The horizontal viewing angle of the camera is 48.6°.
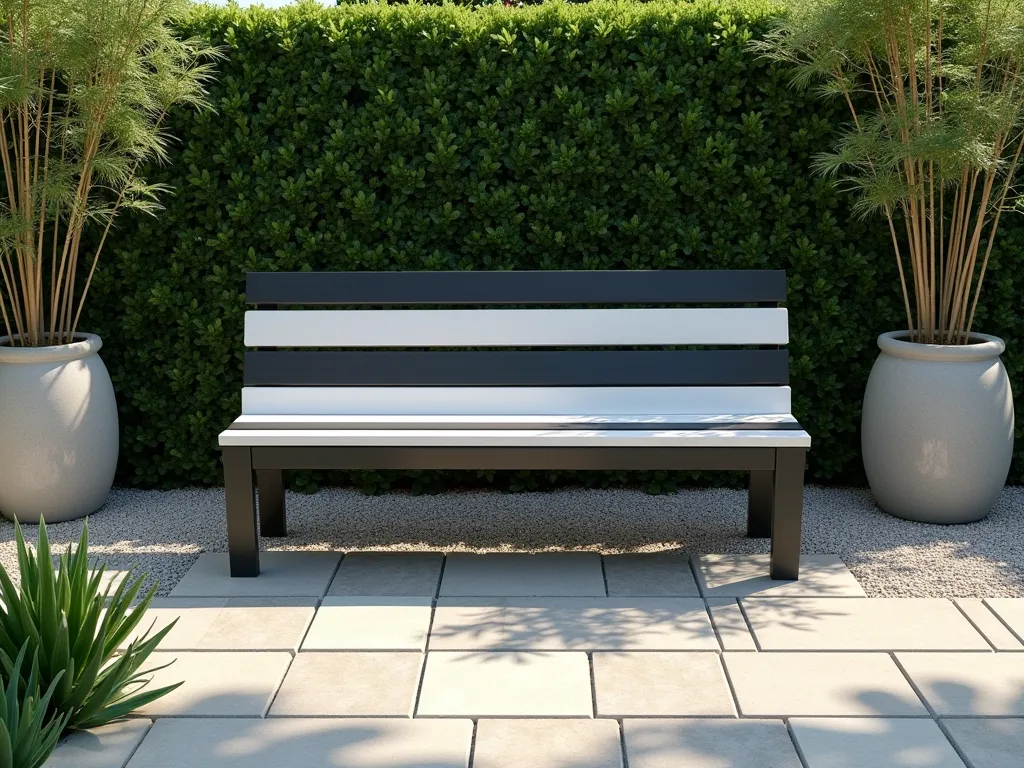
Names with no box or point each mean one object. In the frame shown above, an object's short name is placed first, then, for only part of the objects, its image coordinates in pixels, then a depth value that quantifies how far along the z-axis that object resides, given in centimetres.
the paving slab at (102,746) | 279
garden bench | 431
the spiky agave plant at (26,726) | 253
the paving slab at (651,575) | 387
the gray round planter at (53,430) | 460
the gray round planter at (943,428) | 455
